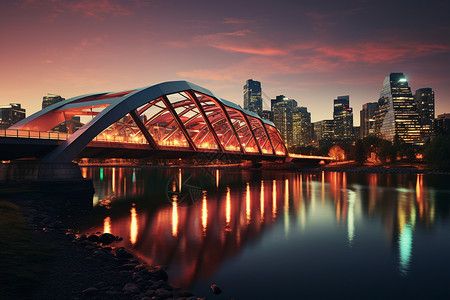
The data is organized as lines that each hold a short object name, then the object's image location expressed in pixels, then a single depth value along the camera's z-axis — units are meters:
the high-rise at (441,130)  130.20
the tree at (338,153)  165.62
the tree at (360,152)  132.00
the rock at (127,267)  10.84
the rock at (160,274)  10.14
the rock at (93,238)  14.68
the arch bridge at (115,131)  29.59
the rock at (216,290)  9.70
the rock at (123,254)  12.25
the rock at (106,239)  14.75
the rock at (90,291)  8.32
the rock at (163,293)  8.59
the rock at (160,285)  9.20
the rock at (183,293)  9.05
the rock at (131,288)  8.63
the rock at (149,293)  8.57
